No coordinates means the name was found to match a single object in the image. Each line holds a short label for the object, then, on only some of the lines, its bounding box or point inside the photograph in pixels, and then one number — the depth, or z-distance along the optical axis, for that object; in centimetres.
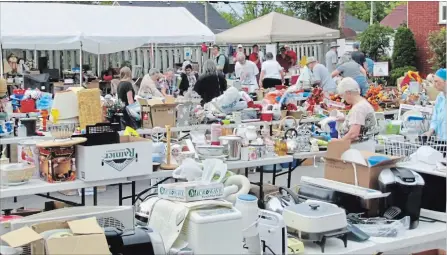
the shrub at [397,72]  3326
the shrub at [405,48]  3544
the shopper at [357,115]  913
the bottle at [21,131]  1092
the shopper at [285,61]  2816
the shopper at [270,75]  2213
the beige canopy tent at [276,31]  2477
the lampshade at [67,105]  1052
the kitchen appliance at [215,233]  500
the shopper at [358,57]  2202
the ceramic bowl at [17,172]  745
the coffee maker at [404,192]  643
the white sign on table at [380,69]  2174
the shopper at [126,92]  1532
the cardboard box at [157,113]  1223
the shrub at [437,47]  3211
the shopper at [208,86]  1667
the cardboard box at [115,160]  751
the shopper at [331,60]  2582
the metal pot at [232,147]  864
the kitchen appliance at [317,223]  574
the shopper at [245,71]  2167
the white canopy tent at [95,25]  1670
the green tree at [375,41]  3851
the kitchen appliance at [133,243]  508
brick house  3485
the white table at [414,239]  612
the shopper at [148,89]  1606
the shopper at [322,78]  1760
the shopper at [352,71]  1681
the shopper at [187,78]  2260
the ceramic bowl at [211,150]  860
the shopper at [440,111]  959
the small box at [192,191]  537
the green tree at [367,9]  8308
